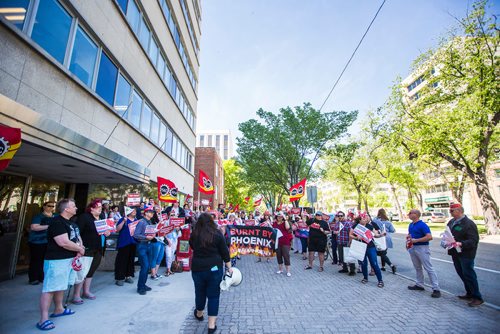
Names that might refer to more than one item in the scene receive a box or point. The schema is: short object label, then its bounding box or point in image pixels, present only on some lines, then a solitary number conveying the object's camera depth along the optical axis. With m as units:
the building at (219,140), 102.11
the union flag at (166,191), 10.11
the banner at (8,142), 2.98
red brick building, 38.70
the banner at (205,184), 13.14
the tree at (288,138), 22.91
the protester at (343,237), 8.11
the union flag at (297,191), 16.06
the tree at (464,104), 16.88
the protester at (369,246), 6.72
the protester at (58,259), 3.94
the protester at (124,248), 6.44
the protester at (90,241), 5.05
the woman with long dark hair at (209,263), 3.88
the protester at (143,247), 5.70
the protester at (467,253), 5.19
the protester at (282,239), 8.05
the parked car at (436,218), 40.51
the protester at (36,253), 6.29
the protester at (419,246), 5.98
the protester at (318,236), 8.42
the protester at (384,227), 8.40
